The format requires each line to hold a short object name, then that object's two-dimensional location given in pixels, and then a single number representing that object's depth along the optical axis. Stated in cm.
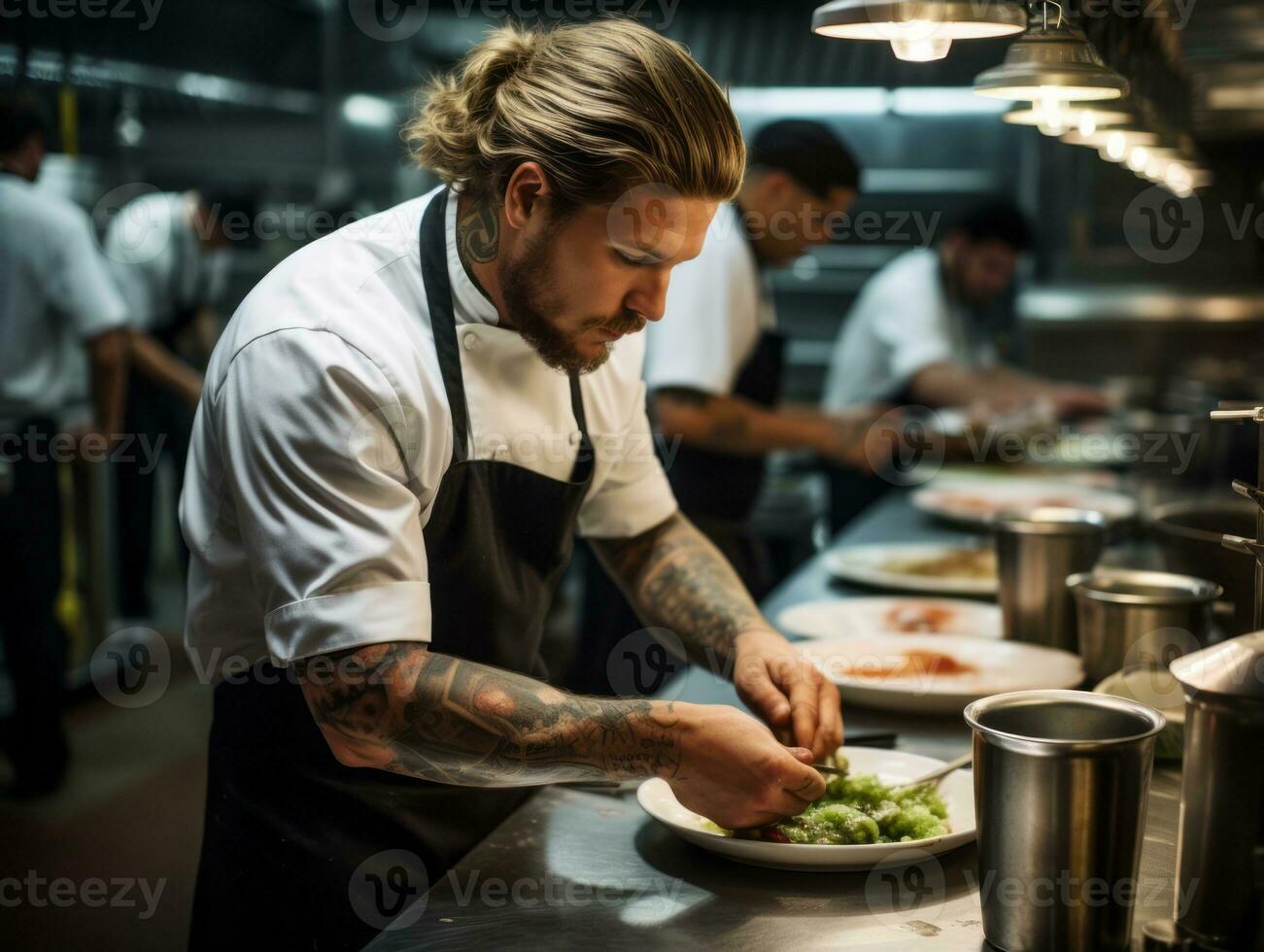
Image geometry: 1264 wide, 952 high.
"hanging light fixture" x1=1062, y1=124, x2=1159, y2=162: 223
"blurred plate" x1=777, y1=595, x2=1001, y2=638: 214
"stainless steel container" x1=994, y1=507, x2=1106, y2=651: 190
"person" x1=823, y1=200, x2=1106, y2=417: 435
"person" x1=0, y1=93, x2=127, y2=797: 372
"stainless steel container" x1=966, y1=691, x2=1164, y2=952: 101
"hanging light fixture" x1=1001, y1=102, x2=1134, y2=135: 161
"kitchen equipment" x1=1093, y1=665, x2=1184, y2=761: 149
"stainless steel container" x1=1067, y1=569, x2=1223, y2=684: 161
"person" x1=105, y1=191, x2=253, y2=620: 523
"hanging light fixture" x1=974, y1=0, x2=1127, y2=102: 141
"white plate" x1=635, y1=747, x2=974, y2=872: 123
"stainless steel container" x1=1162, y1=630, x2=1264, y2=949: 99
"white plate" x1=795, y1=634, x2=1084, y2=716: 172
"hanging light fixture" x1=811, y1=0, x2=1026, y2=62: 120
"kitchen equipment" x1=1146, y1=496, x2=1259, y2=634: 161
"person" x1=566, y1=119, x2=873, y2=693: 315
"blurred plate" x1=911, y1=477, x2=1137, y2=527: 319
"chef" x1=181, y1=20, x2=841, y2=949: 123
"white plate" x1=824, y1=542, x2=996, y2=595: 247
